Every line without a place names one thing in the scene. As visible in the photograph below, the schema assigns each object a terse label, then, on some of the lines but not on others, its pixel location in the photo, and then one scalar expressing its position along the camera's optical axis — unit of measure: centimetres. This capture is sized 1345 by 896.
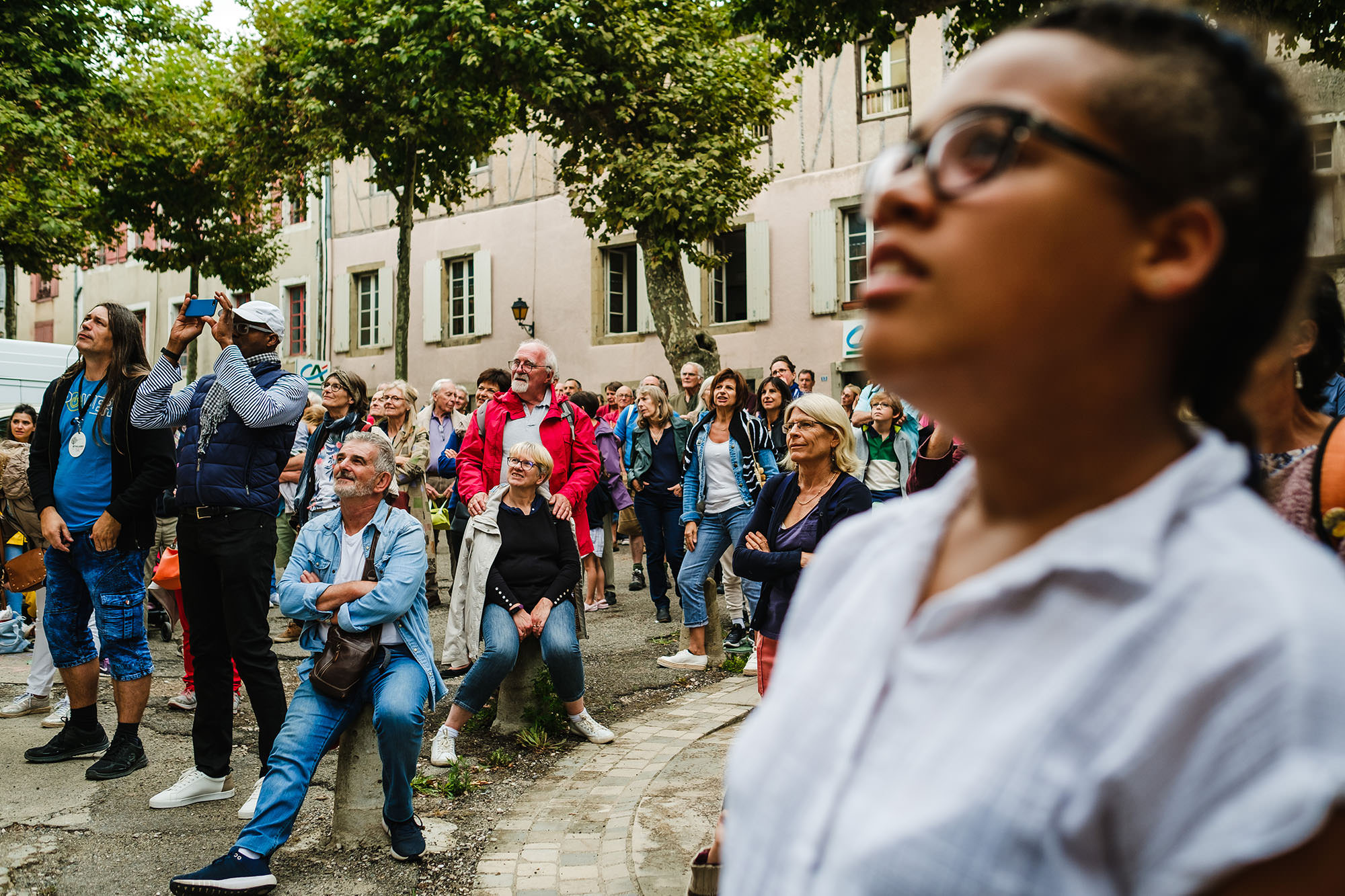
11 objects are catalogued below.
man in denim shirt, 399
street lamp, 2328
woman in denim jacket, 775
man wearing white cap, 502
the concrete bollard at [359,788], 452
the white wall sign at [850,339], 1942
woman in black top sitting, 580
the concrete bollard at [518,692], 617
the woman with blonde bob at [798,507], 484
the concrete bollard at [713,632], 792
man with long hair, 538
